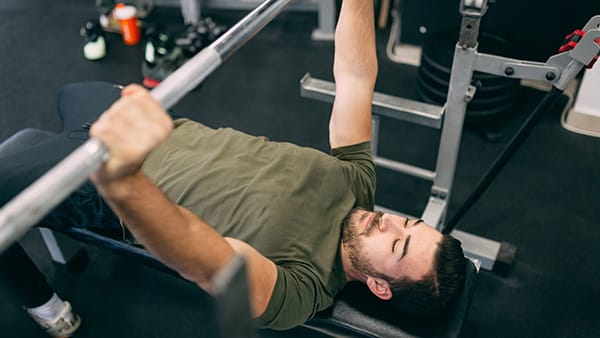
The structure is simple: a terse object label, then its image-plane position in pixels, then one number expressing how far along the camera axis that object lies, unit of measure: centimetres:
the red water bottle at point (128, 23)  359
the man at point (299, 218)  113
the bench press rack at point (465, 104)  152
